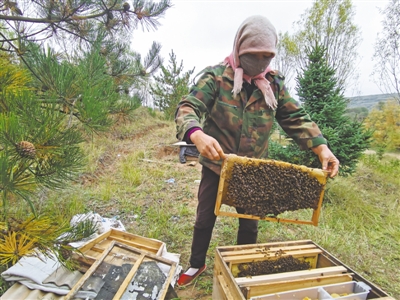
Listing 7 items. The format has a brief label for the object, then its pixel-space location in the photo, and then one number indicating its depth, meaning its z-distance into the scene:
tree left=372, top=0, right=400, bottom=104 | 10.91
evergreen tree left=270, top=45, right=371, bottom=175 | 4.63
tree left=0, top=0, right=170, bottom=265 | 1.06
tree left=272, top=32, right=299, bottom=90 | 16.23
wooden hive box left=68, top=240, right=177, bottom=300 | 1.74
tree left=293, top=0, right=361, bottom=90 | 13.42
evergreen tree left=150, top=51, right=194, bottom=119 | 11.80
